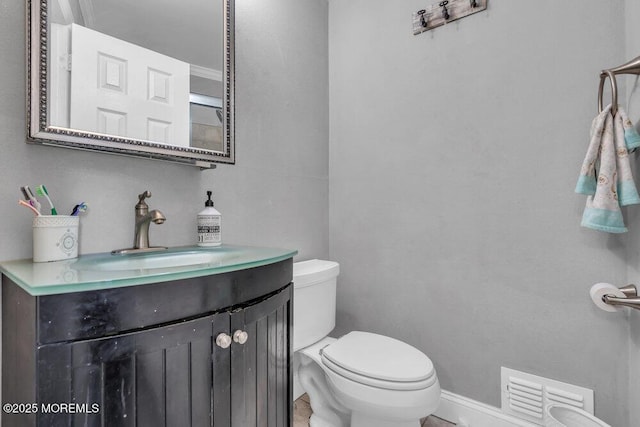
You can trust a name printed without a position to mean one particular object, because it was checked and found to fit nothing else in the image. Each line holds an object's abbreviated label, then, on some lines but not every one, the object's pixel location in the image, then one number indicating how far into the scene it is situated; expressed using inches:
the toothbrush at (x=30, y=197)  33.0
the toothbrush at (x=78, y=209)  36.7
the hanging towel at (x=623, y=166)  39.6
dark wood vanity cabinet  22.0
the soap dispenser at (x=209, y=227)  47.7
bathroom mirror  35.4
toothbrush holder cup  32.5
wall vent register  47.1
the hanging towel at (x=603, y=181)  40.9
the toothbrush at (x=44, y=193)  33.6
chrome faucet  40.8
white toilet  43.1
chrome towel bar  38.6
